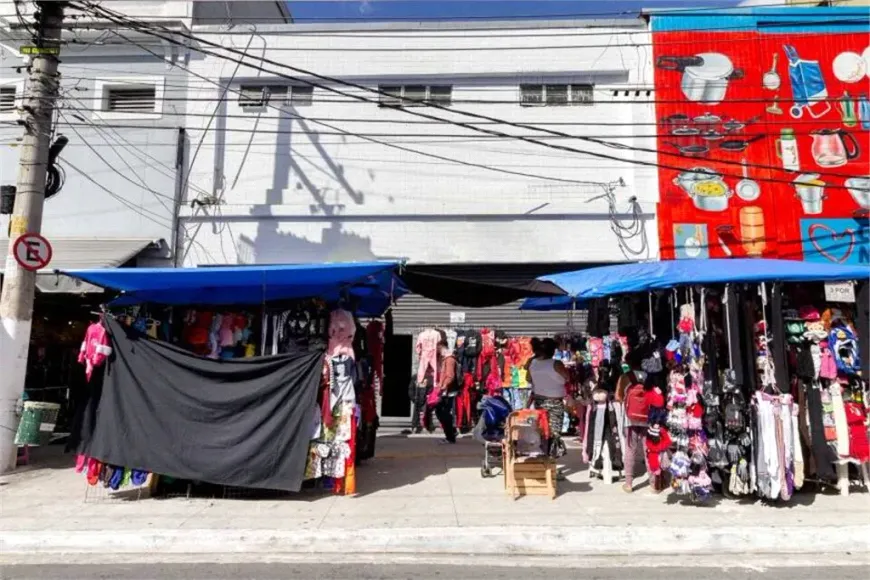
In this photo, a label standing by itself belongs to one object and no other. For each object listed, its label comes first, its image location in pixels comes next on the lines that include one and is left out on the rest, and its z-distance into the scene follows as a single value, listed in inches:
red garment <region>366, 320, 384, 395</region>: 360.5
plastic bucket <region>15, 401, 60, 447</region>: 345.4
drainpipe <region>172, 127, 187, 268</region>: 515.5
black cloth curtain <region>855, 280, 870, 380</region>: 275.9
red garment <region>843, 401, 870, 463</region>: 272.4
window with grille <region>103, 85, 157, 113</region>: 535.5
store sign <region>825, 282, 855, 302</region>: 274.7
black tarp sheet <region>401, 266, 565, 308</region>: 297.4
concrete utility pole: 343.0
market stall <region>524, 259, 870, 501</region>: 262.2
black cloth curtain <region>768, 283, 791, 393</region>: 270.4
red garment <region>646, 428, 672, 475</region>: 276.8
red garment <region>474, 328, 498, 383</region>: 452.8
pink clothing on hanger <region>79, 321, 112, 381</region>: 281.4
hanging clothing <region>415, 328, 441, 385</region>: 450.9
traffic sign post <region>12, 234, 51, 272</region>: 337.4
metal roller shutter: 524.1
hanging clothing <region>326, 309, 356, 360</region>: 291.9
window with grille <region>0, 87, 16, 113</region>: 527.7
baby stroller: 320.2
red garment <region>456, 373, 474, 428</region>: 447.5
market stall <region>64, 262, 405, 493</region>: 274.1
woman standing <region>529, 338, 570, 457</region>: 308.3
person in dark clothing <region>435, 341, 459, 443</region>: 430.6
